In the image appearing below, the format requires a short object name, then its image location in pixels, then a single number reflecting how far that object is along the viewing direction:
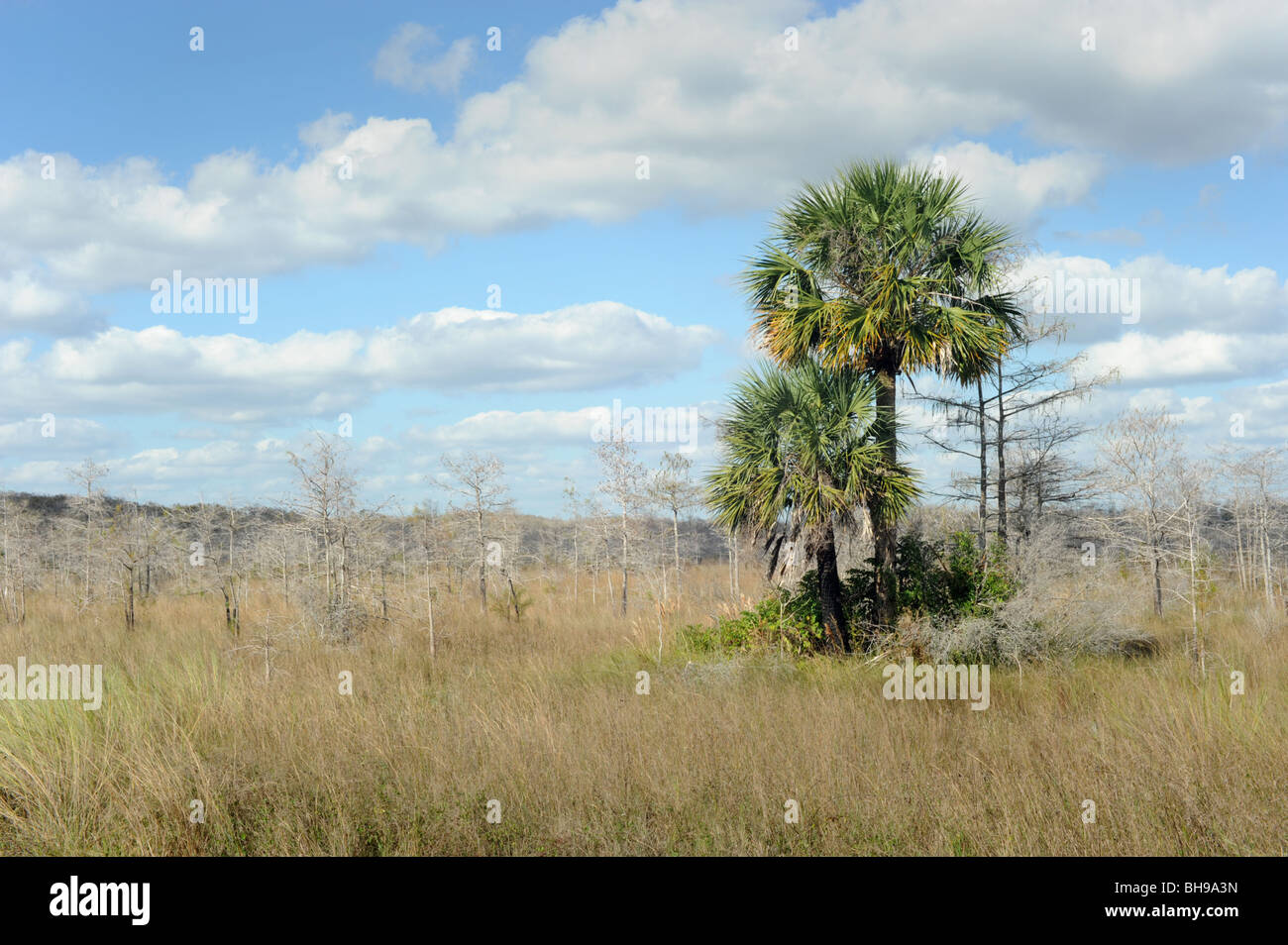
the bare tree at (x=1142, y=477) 17.77
